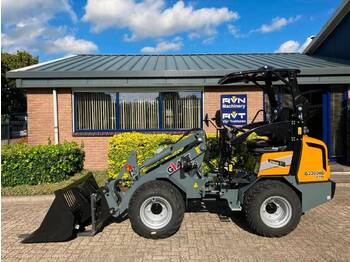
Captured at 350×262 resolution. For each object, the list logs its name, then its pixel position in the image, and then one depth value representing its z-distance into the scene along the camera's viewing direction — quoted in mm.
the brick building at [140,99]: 10156
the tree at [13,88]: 36075
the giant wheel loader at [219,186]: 5109
